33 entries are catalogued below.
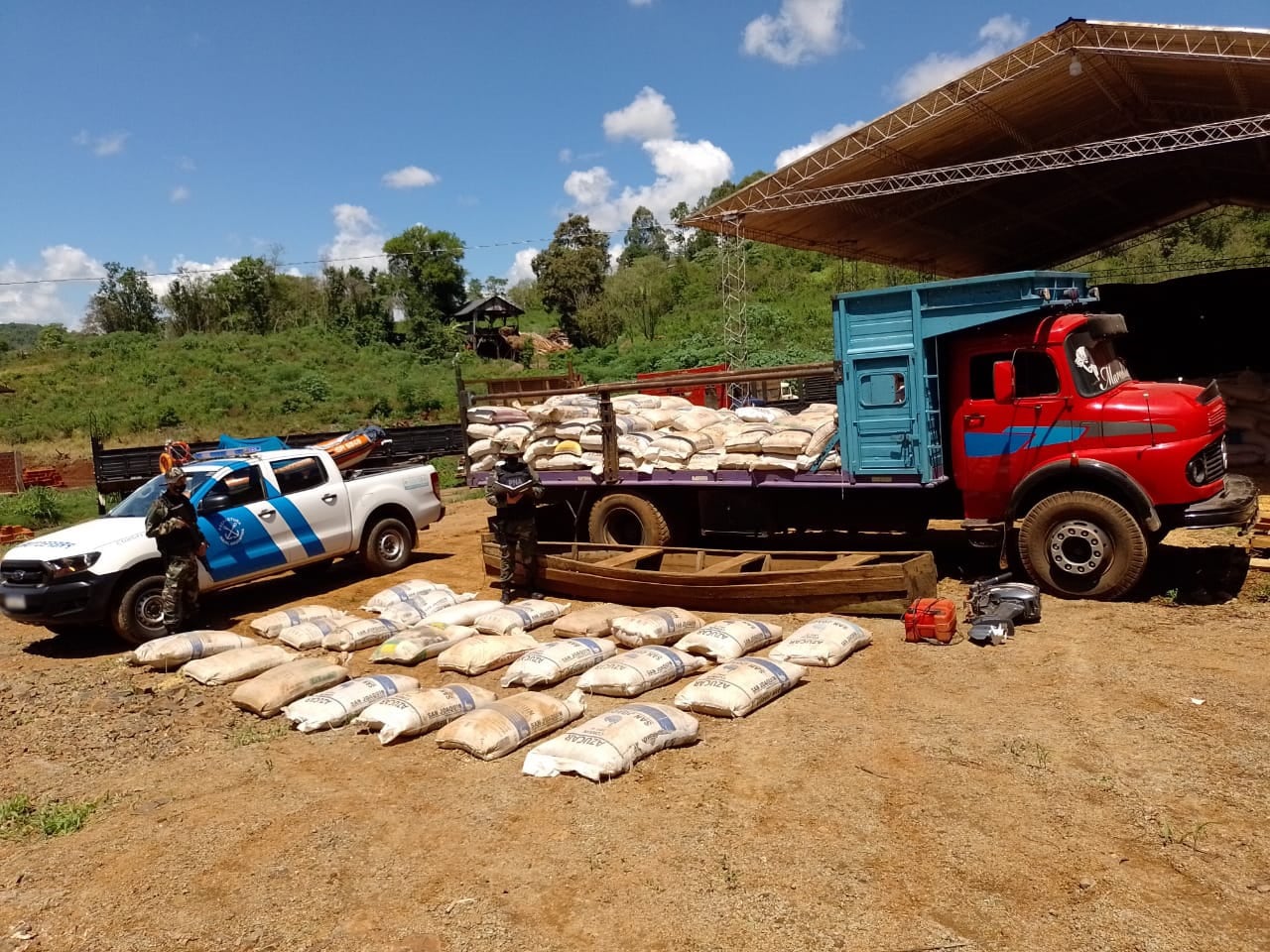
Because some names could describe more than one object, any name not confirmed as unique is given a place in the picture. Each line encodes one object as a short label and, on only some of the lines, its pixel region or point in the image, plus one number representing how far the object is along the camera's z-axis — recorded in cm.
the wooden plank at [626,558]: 874
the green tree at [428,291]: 5847
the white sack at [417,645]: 726
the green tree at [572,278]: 6038
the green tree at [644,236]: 9688
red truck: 741
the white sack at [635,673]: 602
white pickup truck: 814
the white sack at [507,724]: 518
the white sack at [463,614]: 801
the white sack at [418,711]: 554
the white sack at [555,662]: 630
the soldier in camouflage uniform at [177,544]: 821
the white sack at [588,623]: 743
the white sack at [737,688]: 559
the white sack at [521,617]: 768
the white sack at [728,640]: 658
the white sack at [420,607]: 833
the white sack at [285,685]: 629
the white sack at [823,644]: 651
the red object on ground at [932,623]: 686
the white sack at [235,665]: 706
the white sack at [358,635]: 772
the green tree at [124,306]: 6400
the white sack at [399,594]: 878
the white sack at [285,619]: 828
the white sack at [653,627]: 707
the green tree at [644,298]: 5372
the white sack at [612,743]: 480
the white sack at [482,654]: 685
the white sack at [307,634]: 782
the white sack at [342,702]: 589
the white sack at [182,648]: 751
